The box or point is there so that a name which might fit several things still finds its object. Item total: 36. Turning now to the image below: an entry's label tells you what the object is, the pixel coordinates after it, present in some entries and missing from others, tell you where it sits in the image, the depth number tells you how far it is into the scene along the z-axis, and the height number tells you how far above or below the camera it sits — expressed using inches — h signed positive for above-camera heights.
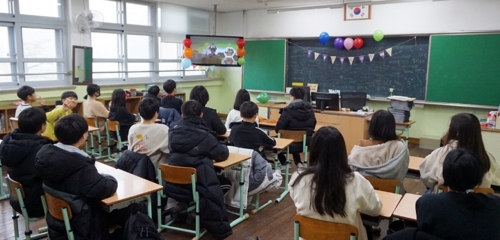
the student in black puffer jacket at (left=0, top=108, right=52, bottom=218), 107.3 -25.0
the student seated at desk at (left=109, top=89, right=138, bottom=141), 211.3 -24.2
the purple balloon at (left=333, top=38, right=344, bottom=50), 288.2 +24.0
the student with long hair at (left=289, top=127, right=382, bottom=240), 76.7 -23.2
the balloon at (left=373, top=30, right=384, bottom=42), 269.0 +28.6
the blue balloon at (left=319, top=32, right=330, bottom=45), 292.4 +28.5
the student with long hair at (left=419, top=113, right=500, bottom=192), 101.1 -19.9
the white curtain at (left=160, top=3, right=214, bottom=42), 320.8 +44.8
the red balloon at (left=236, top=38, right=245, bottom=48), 325.1 +26.5
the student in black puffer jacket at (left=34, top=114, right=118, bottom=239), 84.8 -25.5
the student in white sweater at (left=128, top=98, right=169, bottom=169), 128.7 -21.8
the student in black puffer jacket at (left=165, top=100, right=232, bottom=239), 118.6 -29.4
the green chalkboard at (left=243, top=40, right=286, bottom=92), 323.9 +7.2
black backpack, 92.6 -38.9
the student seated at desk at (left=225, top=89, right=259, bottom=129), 185.8 -16.8
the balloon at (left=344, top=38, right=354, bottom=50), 283.0 +23.8
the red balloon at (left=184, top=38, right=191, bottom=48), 308.5 +24.3
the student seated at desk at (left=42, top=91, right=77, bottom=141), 159.2 -18.4
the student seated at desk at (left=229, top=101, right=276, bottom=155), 148.7 -24.0
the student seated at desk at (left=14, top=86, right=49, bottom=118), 186.7 -12.9
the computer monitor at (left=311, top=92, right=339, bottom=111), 241.9 -17.0
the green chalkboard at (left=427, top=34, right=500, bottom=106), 236.1 +4.9
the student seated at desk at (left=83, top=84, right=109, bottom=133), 222.7 -22.8
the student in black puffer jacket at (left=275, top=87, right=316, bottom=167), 186.4 -22.3
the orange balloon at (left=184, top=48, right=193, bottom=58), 308.9 +16.2
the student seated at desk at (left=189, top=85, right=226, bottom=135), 167.3 -18.5
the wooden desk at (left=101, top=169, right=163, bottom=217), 90.3 -30.3
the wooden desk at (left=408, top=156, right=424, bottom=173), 117.5 -28.5
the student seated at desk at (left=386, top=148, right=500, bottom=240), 61.7 -21.9
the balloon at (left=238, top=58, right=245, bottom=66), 331.3 +10.3
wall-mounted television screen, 317.1 +18.9
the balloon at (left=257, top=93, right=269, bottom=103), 280.5 -18.5
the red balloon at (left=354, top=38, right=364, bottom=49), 279.7 +24.3
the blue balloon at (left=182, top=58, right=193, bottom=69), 310.3 +7.3
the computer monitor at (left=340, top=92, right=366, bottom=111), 245.0 -16.3
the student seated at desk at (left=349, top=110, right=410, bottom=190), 105.4 -22.0
